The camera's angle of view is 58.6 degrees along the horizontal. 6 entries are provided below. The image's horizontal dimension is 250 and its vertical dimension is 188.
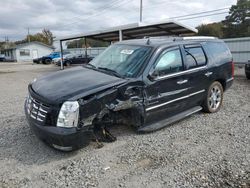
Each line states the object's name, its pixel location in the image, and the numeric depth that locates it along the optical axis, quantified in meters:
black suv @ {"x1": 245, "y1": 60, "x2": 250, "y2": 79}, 10.35
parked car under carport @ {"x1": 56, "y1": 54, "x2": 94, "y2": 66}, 25.98
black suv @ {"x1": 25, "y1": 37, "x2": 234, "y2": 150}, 3.23
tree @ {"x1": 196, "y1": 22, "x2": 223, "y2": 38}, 44.69
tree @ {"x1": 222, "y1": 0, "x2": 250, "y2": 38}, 42.69
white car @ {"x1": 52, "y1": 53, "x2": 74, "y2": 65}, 26.78
